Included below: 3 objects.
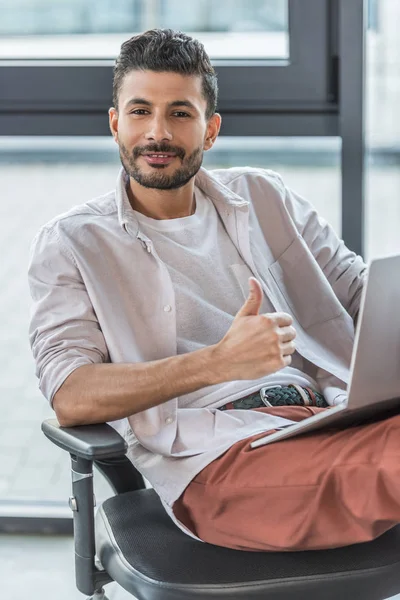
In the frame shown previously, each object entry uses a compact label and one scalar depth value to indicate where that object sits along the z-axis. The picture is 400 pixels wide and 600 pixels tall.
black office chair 2.40
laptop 2.34
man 2.46
